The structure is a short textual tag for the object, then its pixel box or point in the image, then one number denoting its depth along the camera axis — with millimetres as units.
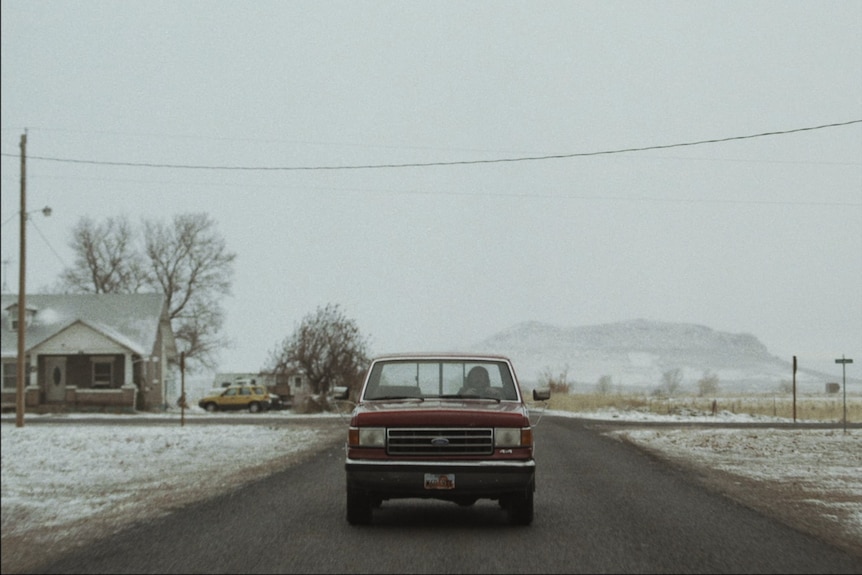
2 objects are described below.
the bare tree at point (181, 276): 72438
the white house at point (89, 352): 53062
